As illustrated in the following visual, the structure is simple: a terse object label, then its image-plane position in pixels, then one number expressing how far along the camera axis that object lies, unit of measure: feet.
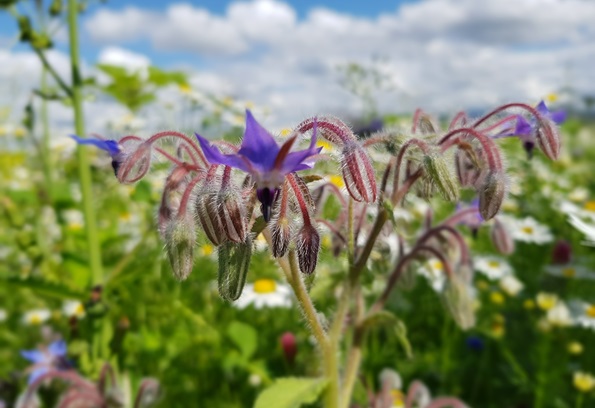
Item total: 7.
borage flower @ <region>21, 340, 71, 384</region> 0.60
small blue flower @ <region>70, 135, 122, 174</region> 0.35
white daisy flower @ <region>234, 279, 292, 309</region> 0.75
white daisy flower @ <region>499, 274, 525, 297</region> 0.88
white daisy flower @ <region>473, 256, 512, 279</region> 0.88
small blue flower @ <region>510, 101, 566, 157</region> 0.38
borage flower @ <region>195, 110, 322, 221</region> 0.26
